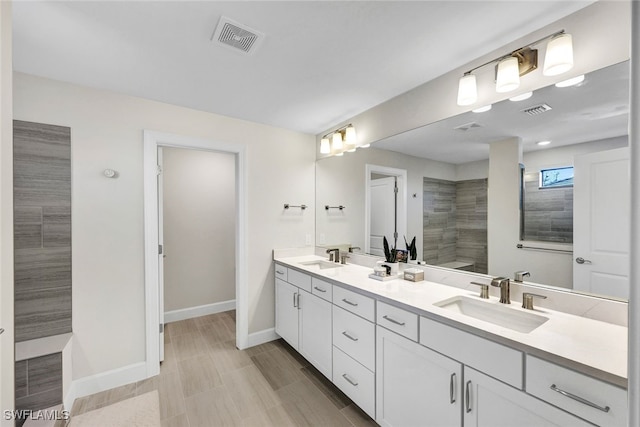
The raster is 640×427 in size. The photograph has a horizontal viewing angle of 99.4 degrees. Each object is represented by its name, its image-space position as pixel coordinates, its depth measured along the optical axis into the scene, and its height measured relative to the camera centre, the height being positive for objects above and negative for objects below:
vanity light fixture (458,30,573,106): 1.28 +0.77
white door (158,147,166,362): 2.47 -0.40
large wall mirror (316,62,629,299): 1.28 +0.16
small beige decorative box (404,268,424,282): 2.03 -0.48
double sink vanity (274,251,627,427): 0.98 -0.66
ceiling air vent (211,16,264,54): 1.44 +0.99
